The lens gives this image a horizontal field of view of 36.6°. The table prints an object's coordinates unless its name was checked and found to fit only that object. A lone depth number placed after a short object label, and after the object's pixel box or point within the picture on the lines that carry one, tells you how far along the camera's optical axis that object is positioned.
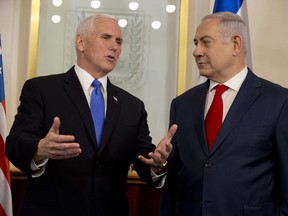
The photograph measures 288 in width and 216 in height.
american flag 2.68
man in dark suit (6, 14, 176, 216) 1.84
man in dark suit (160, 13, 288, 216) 1.75
